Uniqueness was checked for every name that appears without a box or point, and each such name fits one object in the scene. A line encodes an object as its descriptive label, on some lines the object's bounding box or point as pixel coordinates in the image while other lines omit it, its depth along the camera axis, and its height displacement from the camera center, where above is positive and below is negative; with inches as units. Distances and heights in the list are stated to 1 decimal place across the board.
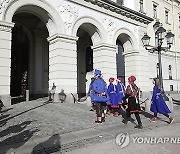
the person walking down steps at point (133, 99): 265.9 -17.8
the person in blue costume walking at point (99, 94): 287.4 -11.7
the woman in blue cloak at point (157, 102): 295.9 -24.5
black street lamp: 452.4 +105.6
